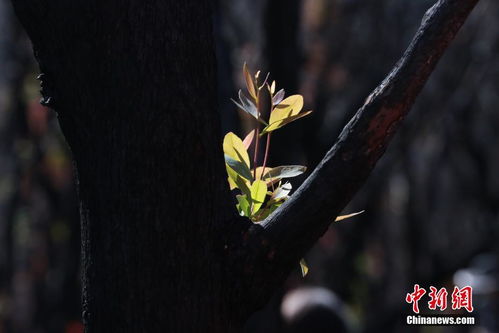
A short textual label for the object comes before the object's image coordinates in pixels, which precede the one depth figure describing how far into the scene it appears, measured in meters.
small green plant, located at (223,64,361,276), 5.98
